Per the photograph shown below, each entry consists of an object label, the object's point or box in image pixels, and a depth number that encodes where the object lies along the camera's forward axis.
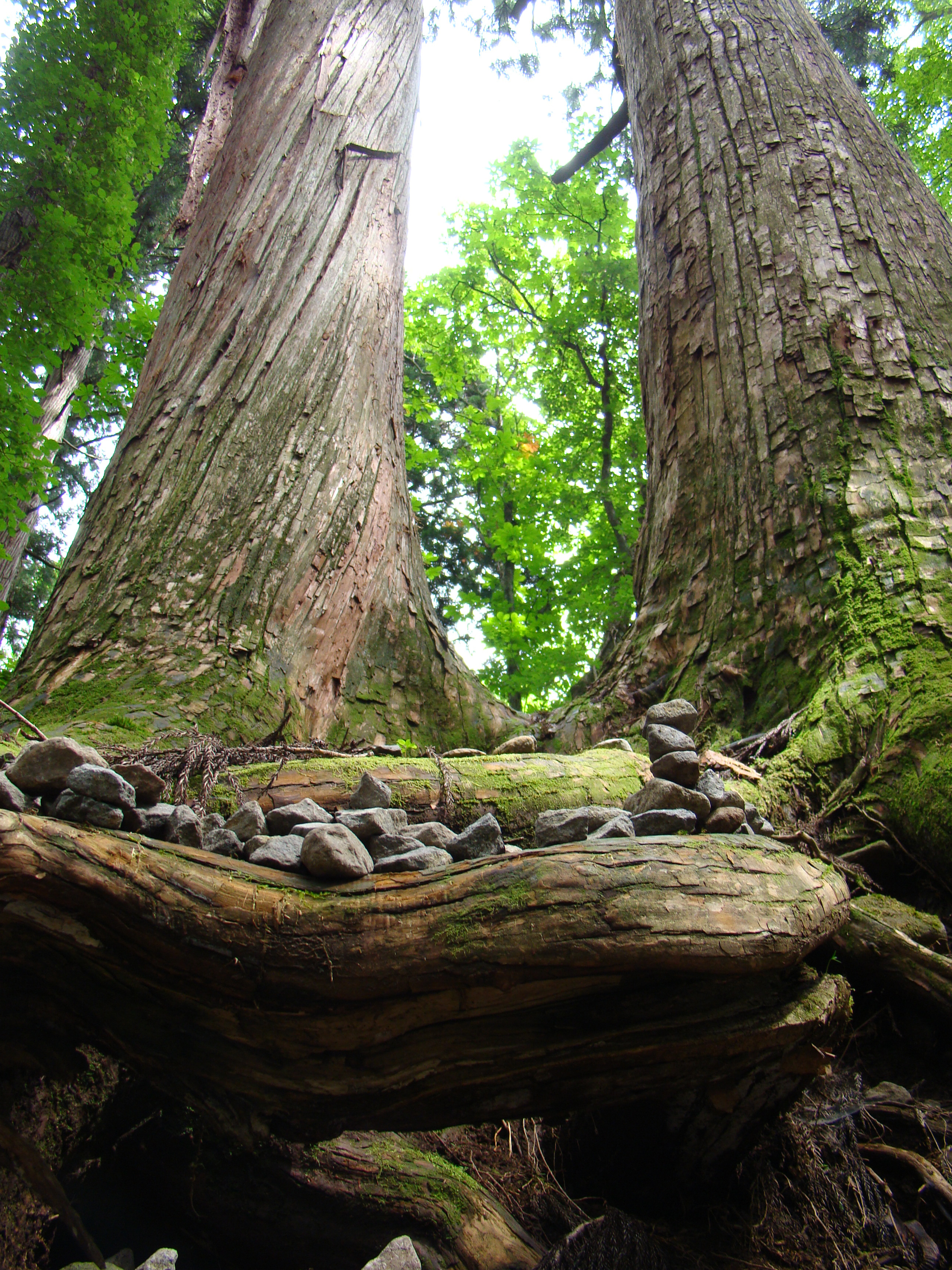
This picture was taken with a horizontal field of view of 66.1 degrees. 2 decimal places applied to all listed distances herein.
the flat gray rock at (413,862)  1.04
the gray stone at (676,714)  1.85
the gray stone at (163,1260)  0.91
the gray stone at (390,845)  1.13
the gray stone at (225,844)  1.08
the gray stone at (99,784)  0.99
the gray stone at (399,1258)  0.98
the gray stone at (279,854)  1.03
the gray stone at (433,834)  1.23
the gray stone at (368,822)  1.18
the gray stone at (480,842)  1.18
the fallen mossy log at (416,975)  0.90
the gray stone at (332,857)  0.98
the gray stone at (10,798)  0.94
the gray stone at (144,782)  1.11
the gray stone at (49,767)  1.02
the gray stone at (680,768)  1.37
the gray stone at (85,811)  0.98
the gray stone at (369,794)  1.48
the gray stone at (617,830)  1.13
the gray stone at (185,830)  1.07
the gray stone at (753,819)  1.32
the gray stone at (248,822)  1.18
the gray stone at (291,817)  1.24
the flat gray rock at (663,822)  1.19
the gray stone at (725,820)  1.23
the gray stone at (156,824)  1.06
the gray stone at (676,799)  1.27
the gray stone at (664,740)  1.58
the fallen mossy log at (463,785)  1.69
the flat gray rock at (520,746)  2.12
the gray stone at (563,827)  1.21
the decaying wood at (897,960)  1.31
